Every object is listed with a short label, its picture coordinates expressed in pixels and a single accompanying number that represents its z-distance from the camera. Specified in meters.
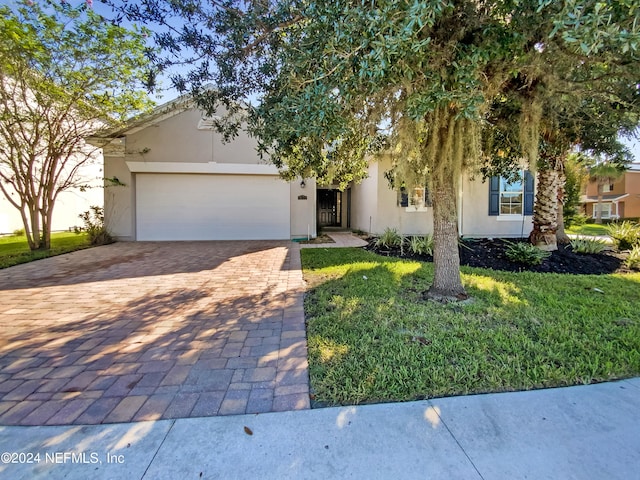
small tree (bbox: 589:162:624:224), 15.00
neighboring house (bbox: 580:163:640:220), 25.06
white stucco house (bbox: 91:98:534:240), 10.78
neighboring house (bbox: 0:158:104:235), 12.36
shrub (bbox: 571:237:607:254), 7.37
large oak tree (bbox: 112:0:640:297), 2.26
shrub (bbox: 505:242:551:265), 6.47
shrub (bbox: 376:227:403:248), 8.94
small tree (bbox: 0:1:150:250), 6.77
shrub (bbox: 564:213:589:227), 15.50
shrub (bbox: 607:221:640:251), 7.57
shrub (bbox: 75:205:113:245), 10.15
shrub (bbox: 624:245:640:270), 6.30
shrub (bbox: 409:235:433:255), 7.93
